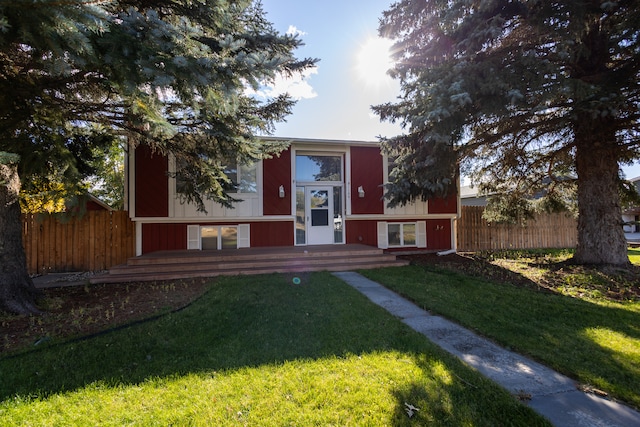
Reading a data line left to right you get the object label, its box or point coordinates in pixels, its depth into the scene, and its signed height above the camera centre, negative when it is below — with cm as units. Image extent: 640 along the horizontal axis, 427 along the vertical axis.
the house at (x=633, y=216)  2428 -7
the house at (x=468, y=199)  2274 +146
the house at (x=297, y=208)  899 +34
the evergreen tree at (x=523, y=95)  524 +232
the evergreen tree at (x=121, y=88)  278 +173
